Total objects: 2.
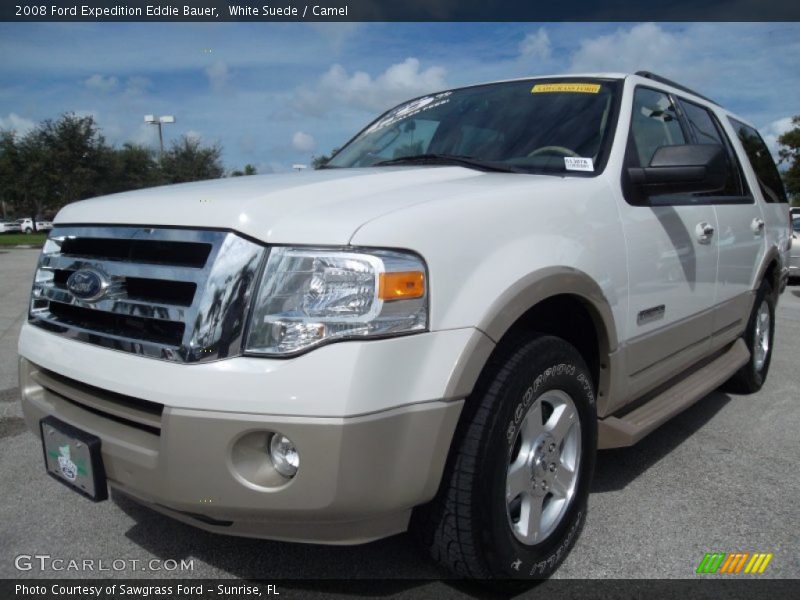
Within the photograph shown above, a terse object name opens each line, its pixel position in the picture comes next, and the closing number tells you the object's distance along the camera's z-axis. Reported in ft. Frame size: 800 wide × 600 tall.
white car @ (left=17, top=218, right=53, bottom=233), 176.04
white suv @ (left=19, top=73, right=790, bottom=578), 5.82
